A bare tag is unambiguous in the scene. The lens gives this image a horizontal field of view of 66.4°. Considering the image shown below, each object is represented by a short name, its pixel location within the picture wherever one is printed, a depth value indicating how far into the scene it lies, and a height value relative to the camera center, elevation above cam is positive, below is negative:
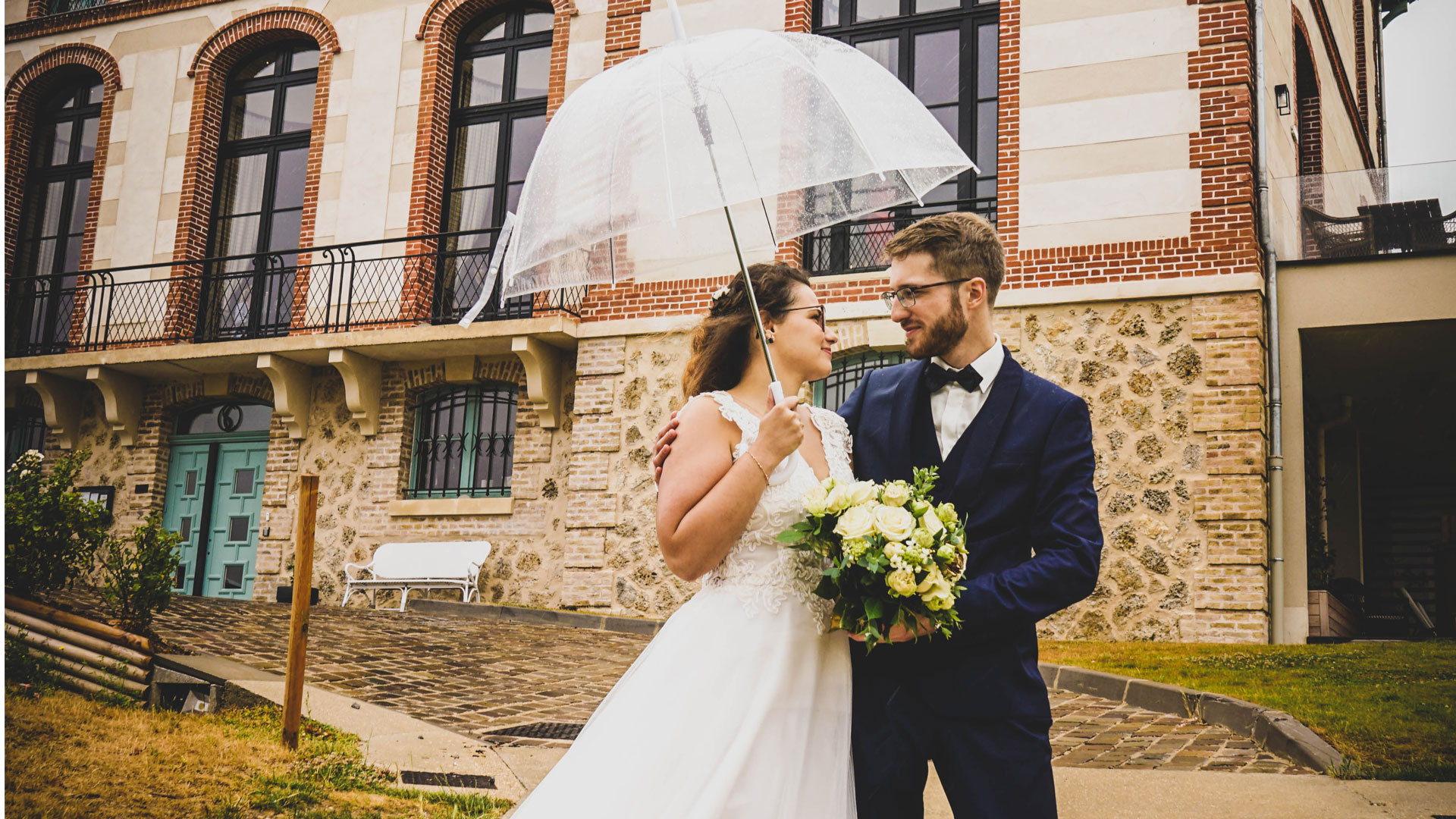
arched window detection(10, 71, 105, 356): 17.27 +5.17
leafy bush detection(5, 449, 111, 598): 6.87 -0.04
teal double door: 15.08 +0.26
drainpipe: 10.57 +1.63
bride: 2.76 -0.29
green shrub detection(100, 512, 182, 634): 6.81 -0.32
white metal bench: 13.18 -0.32
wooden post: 5.44 -0.34
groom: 2.49 +0.10
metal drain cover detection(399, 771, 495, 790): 4.98 -1.07
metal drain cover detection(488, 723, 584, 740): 6.17 -1.03
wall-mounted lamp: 12.58 +5.49
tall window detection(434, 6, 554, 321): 14.73 +5.64
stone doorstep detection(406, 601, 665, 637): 11.50 -0.74
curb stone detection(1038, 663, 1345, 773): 5.54 -0.76
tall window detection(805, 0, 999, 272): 12.41 +5.57
